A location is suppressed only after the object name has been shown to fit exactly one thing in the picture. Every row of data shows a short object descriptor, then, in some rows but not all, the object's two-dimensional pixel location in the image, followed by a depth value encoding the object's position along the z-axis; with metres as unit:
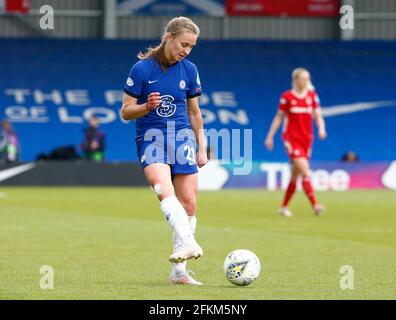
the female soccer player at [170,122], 15.80
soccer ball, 15.69
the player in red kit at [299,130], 32.59
